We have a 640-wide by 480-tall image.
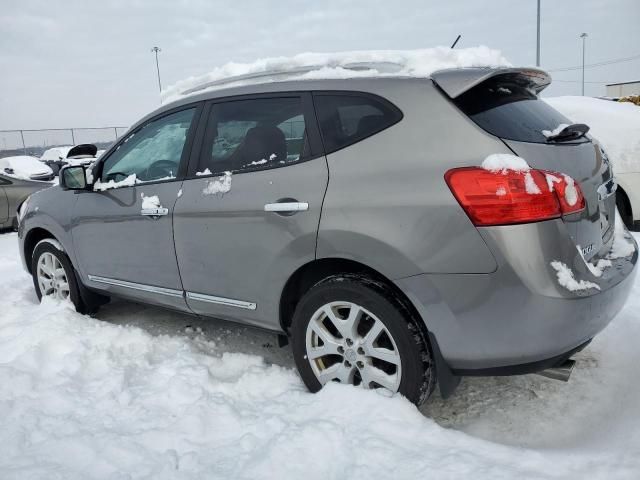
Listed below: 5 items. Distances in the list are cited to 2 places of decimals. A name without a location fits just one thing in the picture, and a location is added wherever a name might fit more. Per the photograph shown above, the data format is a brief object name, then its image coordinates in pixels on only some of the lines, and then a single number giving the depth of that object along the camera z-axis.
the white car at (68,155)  17.86
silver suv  2.15
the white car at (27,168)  11.13
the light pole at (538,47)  28.97
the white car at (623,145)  5.64
